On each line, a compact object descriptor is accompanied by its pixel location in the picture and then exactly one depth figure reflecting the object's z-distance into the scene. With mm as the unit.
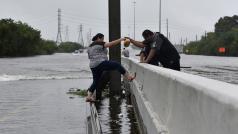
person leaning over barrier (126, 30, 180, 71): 11320
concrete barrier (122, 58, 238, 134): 3460
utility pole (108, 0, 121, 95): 17203
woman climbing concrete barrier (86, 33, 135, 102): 12734
